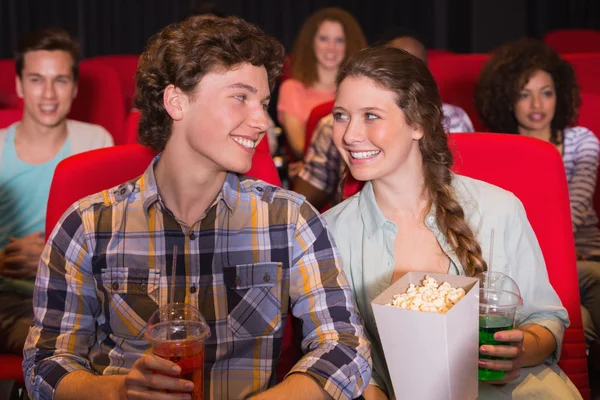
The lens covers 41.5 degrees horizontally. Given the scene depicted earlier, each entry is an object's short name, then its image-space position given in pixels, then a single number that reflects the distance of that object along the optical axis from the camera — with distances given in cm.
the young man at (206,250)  156
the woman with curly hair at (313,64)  396
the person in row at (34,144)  237
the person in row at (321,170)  270
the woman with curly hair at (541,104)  281
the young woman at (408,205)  173
